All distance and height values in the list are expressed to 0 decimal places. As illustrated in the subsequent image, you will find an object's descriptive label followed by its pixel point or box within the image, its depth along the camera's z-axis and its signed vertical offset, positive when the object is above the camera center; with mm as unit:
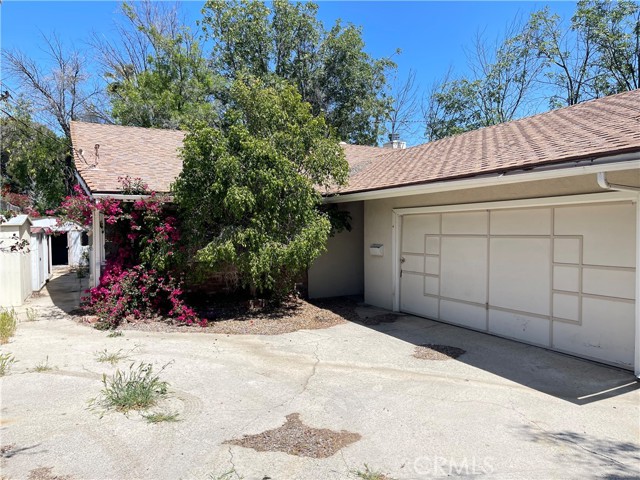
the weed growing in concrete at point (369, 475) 3100 -1782
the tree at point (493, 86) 21906 +8001
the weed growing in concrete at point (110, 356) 5816 -1774
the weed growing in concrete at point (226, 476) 3058 -1771
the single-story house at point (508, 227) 5504 +137
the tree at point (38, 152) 18672 +3520
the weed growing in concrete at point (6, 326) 6793 -1594
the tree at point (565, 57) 20422 +8768
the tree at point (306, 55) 22969 +9814
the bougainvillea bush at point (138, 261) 8102 -577
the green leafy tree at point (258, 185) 7797 +891
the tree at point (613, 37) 18812 +9052
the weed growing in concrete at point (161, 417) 4004 -1779
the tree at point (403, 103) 25281 +7915
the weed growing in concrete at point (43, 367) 5395 -1769
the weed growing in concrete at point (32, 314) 8383 -1727
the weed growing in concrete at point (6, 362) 5284 -1757
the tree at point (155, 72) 19891 +8566
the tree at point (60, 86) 19562 +6869
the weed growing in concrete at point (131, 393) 4293 -1712
